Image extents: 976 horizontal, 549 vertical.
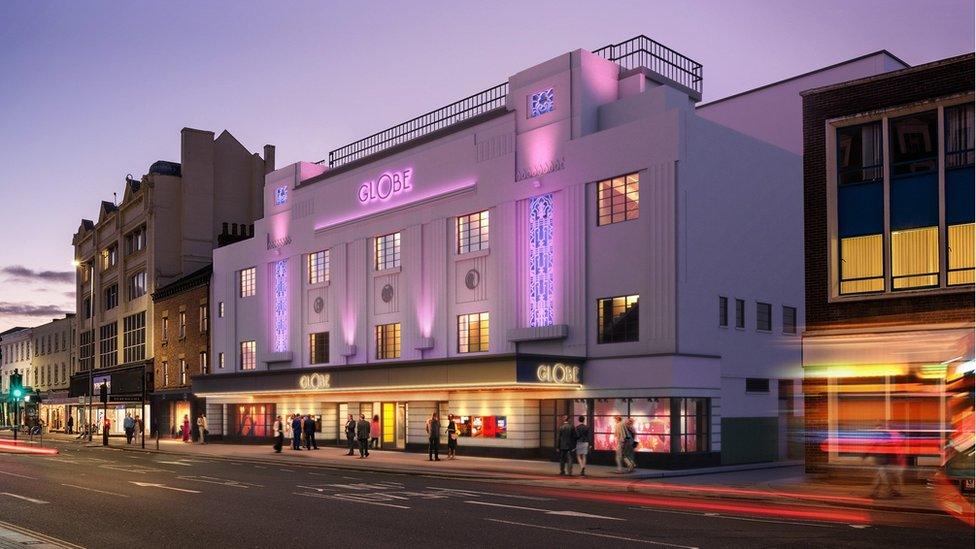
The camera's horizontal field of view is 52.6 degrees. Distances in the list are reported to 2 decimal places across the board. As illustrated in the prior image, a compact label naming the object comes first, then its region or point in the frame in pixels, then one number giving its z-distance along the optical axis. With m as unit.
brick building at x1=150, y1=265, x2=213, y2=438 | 61.78
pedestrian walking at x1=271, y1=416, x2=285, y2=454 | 44.89
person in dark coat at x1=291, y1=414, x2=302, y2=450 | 46.47
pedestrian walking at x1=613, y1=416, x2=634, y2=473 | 30.27
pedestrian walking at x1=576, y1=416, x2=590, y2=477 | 29.39
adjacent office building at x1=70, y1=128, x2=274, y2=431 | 71.50
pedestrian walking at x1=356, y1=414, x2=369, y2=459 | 39.28
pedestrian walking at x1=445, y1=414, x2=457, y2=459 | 37.74
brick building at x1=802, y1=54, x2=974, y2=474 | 25.69
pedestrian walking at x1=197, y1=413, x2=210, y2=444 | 54.69
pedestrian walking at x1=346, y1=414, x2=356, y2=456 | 41.47
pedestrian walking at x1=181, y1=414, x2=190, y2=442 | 58.75
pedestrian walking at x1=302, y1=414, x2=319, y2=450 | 46.34
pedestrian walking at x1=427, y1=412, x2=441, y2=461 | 37.31
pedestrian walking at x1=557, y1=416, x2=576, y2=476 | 29.47
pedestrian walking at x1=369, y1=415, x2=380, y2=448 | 44.18
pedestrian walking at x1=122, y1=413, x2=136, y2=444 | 56.34
